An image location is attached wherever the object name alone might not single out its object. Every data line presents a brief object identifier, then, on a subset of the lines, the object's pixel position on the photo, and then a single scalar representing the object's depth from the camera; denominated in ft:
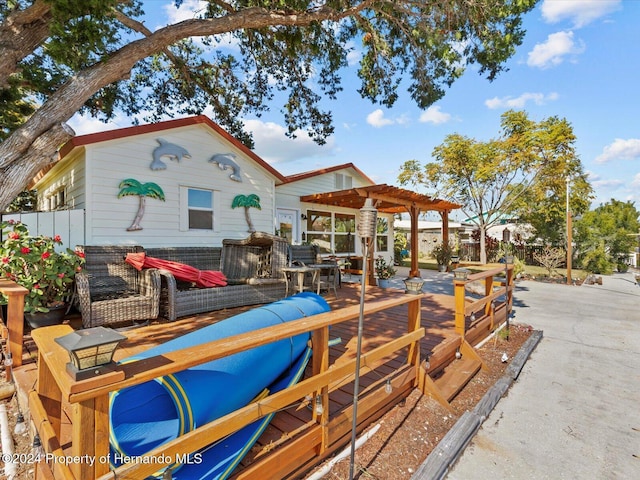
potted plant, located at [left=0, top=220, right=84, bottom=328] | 11.22
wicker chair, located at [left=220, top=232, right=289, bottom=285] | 18.13
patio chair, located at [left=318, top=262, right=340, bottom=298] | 20.83
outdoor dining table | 17.03
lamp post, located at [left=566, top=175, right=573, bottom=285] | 34.32
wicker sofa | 14.25
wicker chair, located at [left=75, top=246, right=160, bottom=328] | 11.91
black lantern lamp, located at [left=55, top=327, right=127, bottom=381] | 3.29
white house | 17.38
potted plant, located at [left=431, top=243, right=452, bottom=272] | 41.34
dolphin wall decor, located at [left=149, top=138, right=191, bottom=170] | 19.56
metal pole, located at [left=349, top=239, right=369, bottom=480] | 5.95
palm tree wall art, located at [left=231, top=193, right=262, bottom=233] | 23.29
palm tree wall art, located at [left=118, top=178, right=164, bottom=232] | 18.31
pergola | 25.49
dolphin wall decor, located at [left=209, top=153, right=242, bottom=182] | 22.30
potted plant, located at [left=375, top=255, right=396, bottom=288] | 25.67
